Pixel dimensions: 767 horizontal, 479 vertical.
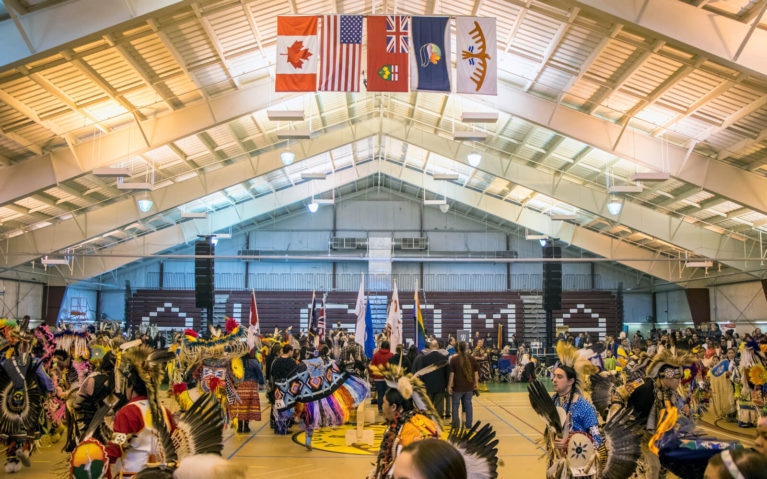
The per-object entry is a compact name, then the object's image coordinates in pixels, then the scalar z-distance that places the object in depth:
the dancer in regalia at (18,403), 7.12
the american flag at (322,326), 17.55
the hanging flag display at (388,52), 9.41
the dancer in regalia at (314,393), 9.05
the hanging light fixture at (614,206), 15.41
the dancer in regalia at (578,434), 4.11
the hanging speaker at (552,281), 19.91
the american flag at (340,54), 9.42
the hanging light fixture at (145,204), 15.43
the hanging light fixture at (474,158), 13.95
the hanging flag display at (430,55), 9.47
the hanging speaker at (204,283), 19.38
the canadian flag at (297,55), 9.50
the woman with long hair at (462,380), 9.75
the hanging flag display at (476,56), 9.51
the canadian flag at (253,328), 13.01
